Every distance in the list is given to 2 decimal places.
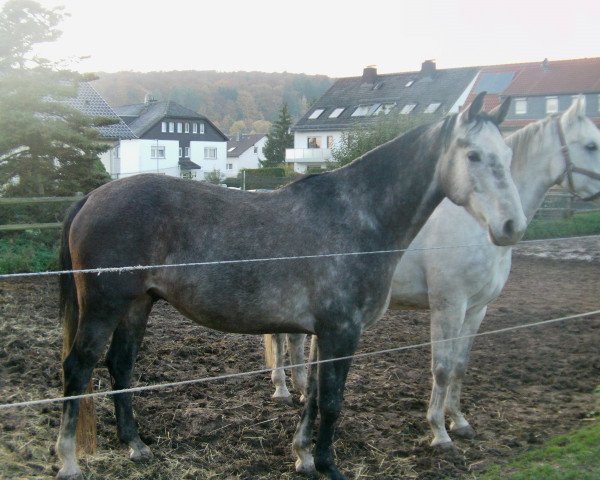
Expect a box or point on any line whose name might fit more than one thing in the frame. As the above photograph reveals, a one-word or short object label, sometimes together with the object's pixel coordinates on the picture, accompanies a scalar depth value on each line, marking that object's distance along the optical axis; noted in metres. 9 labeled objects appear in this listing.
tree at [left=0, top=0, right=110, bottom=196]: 13.04
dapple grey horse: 3.58
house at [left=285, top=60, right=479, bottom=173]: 41.06
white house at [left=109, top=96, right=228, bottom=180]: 51.09
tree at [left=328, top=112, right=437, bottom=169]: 21.03
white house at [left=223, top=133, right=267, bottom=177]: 72.88
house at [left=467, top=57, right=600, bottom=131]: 38.62
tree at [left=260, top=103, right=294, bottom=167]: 53.97
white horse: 4.62
